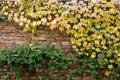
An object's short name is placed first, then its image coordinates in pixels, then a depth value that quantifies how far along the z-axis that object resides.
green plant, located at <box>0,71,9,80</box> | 5.40
